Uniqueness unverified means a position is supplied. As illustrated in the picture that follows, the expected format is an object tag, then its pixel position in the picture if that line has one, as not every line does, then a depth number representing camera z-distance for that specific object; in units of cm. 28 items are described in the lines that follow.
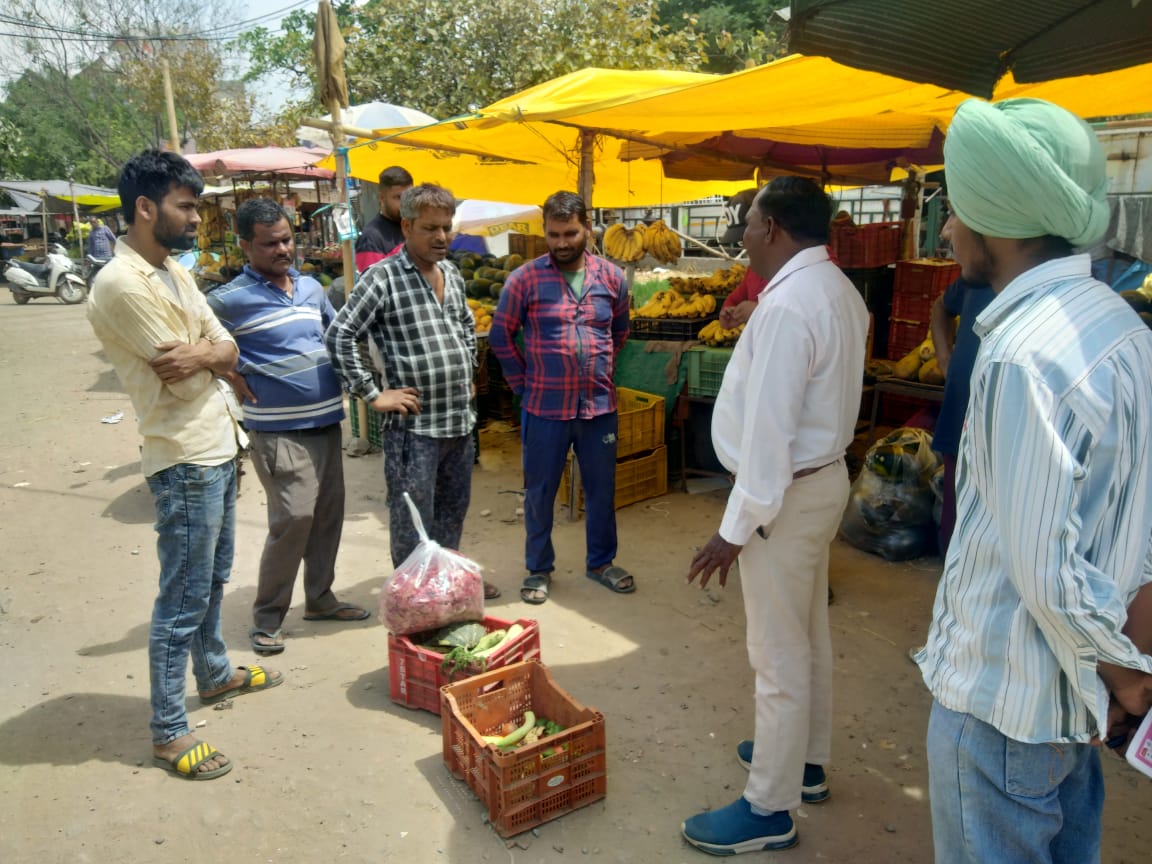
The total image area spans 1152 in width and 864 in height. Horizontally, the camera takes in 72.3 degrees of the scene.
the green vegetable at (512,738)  278
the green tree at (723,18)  2838
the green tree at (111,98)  2702
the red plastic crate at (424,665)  322
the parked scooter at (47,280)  1986
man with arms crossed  272
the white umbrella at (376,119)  841
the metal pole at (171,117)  1336
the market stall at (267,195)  1069
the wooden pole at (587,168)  597
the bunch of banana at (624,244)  739
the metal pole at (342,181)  639
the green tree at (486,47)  1394
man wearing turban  118
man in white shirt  221
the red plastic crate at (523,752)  261
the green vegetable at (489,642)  326
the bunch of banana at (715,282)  674
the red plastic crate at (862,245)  647
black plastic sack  479
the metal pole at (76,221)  2524
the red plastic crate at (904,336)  585
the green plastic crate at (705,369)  585
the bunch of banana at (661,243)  742
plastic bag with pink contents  328
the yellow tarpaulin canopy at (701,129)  400
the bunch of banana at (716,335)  584
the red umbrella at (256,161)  1048
